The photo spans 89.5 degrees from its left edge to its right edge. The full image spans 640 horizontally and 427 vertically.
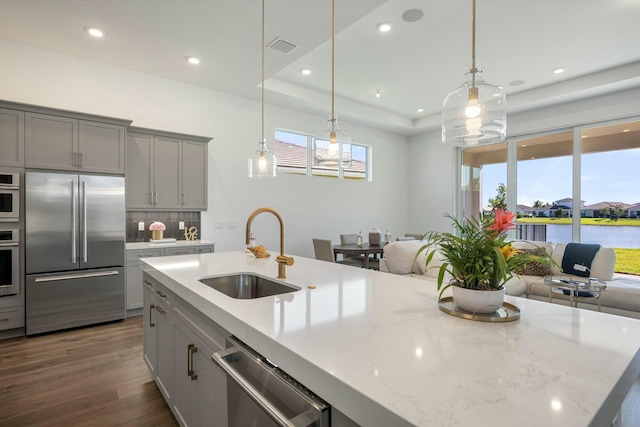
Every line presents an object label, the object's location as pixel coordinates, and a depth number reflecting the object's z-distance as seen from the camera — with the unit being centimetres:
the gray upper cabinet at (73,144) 337
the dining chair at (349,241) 564
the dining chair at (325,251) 480
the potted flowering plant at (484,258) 115
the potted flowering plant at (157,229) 422
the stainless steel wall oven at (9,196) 319
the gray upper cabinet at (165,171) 409
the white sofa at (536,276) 357
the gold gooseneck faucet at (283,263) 180
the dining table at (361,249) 482
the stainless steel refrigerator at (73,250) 333
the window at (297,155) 585
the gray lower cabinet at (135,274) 387
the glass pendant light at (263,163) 291
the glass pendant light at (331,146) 244
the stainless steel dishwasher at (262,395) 82
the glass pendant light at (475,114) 173
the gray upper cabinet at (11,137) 322
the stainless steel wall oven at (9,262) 319
